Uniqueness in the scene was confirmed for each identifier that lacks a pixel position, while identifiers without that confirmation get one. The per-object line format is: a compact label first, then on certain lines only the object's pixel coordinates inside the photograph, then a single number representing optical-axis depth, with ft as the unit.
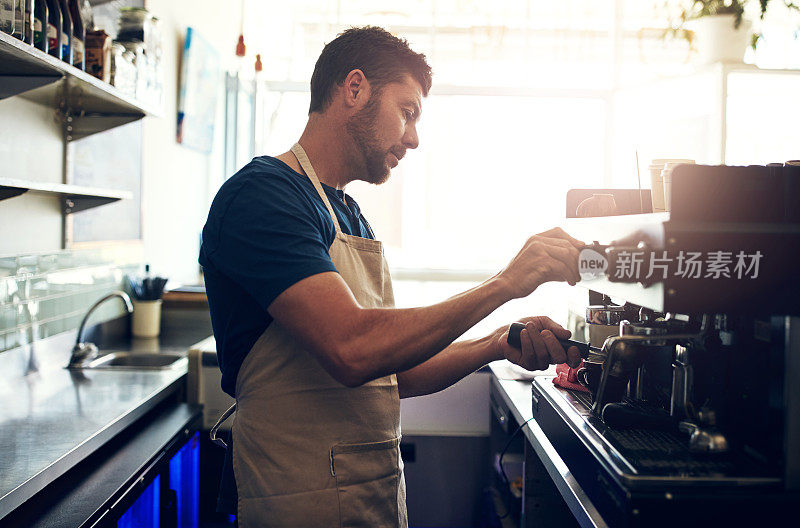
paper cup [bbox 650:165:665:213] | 4.77
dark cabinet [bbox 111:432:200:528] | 5.13
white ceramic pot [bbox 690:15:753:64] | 8.96
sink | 7.93
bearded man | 3.22
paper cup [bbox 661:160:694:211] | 4.27
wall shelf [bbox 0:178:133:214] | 5.26
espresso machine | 3.06
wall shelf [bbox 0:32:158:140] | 5.10
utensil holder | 9.31
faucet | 7.40
